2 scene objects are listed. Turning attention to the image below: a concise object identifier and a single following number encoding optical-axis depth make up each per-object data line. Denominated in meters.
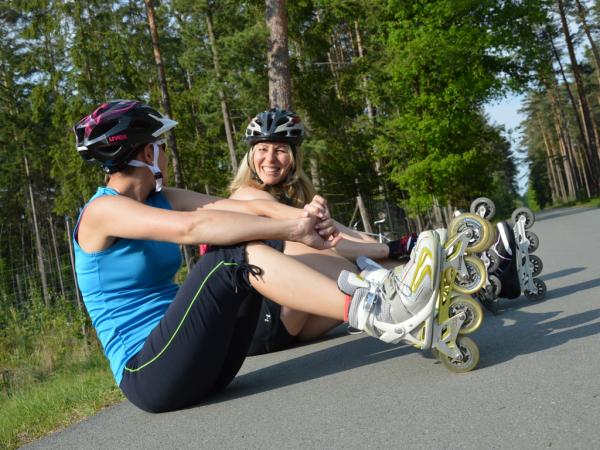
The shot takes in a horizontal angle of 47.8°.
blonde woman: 4.56
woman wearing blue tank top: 2.95
